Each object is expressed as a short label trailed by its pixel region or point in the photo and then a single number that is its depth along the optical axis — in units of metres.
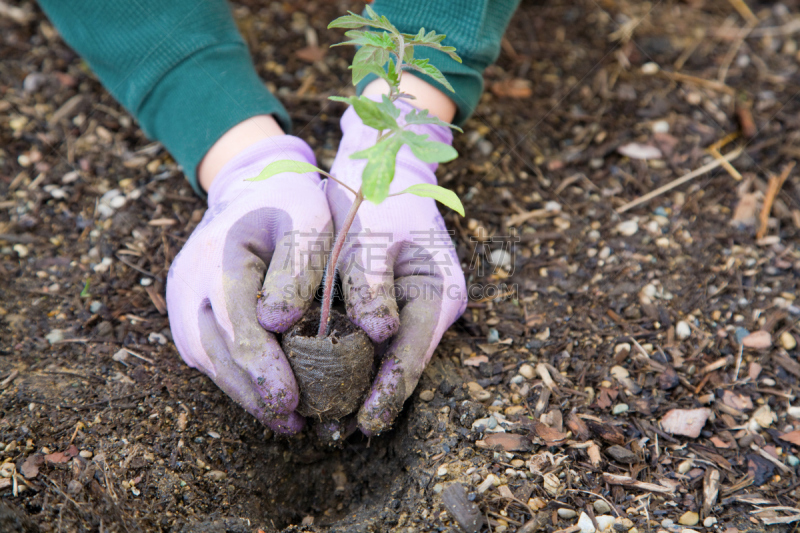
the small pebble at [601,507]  0.76
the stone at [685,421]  0.80
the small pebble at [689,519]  0.76
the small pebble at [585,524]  0.75
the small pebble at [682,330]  0.83
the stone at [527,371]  0.81
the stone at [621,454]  0.78
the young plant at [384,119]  0.68
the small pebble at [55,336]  0.82
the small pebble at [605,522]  0.76
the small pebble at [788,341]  0.83
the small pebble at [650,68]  0.98
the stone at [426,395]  0.79
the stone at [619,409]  0.80
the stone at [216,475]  0.77
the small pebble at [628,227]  0.88
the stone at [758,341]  0.83
